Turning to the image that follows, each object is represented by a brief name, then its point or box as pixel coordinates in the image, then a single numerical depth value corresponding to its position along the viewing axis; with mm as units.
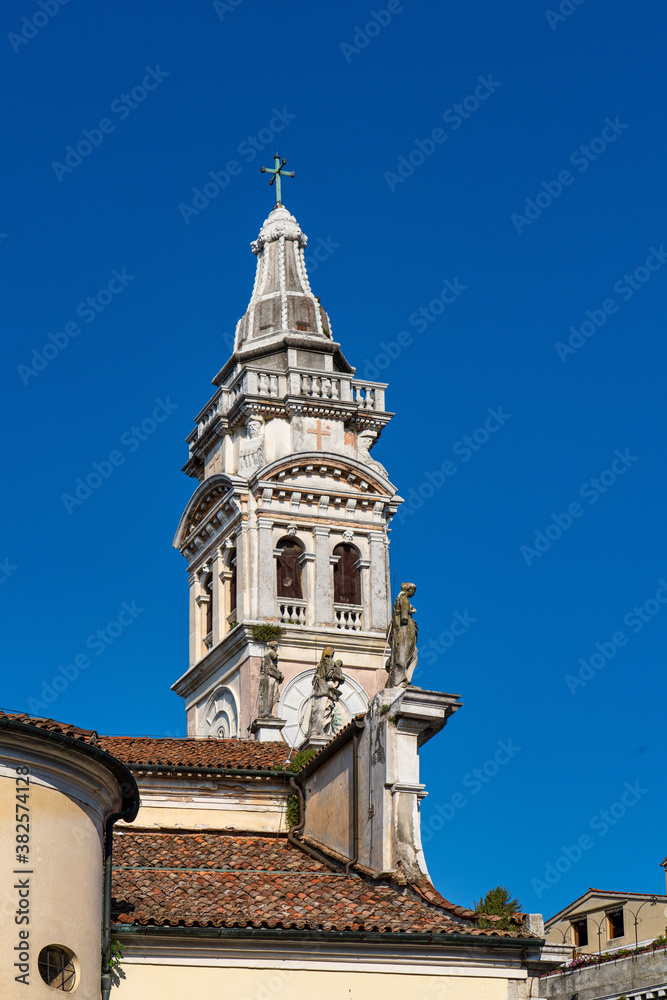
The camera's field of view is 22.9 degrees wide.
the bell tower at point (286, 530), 49812
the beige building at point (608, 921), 43344
